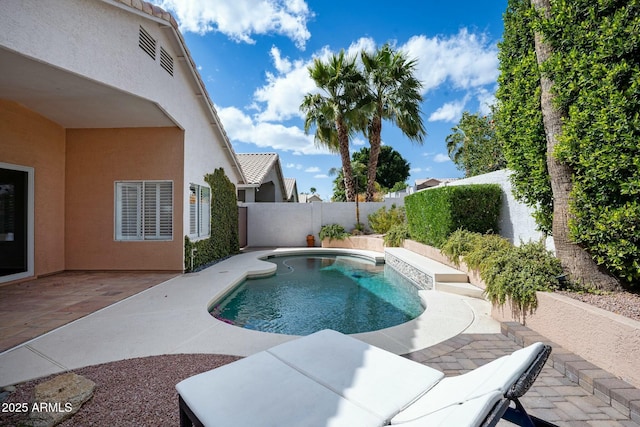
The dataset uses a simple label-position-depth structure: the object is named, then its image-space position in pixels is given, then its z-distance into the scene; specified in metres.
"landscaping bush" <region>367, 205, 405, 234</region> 16.23
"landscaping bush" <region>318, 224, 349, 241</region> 16.06
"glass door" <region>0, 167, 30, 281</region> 7.83
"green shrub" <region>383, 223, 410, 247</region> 13.41
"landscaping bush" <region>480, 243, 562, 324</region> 4.43
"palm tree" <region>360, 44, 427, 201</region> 15.52
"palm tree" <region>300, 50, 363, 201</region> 15.76
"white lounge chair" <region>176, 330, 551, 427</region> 1.54
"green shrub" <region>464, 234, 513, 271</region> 6.59
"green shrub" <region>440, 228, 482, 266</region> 7.71
